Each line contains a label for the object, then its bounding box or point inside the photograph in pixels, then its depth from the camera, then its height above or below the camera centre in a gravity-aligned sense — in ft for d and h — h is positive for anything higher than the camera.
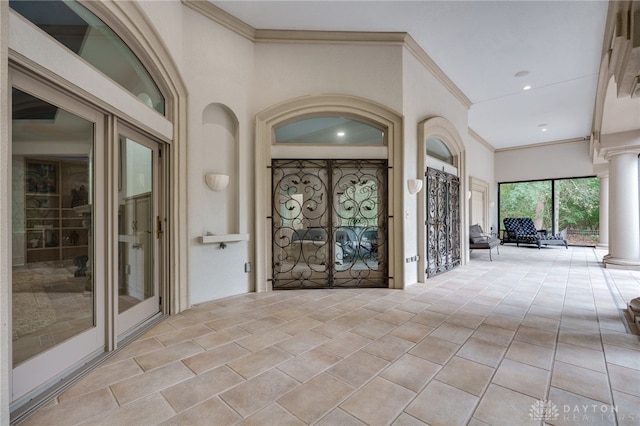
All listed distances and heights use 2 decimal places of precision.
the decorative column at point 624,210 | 19.38 +0.12
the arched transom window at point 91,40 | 6.33 +4.48
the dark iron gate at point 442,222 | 17.03 -0.54
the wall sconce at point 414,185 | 14.98 +1.45
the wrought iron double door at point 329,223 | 14.11 -0.46
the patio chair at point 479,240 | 23.41 -2.28
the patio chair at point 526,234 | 31.42 -2.49
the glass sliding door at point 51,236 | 6.00 -0.47
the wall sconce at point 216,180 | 12.16 +1.44
